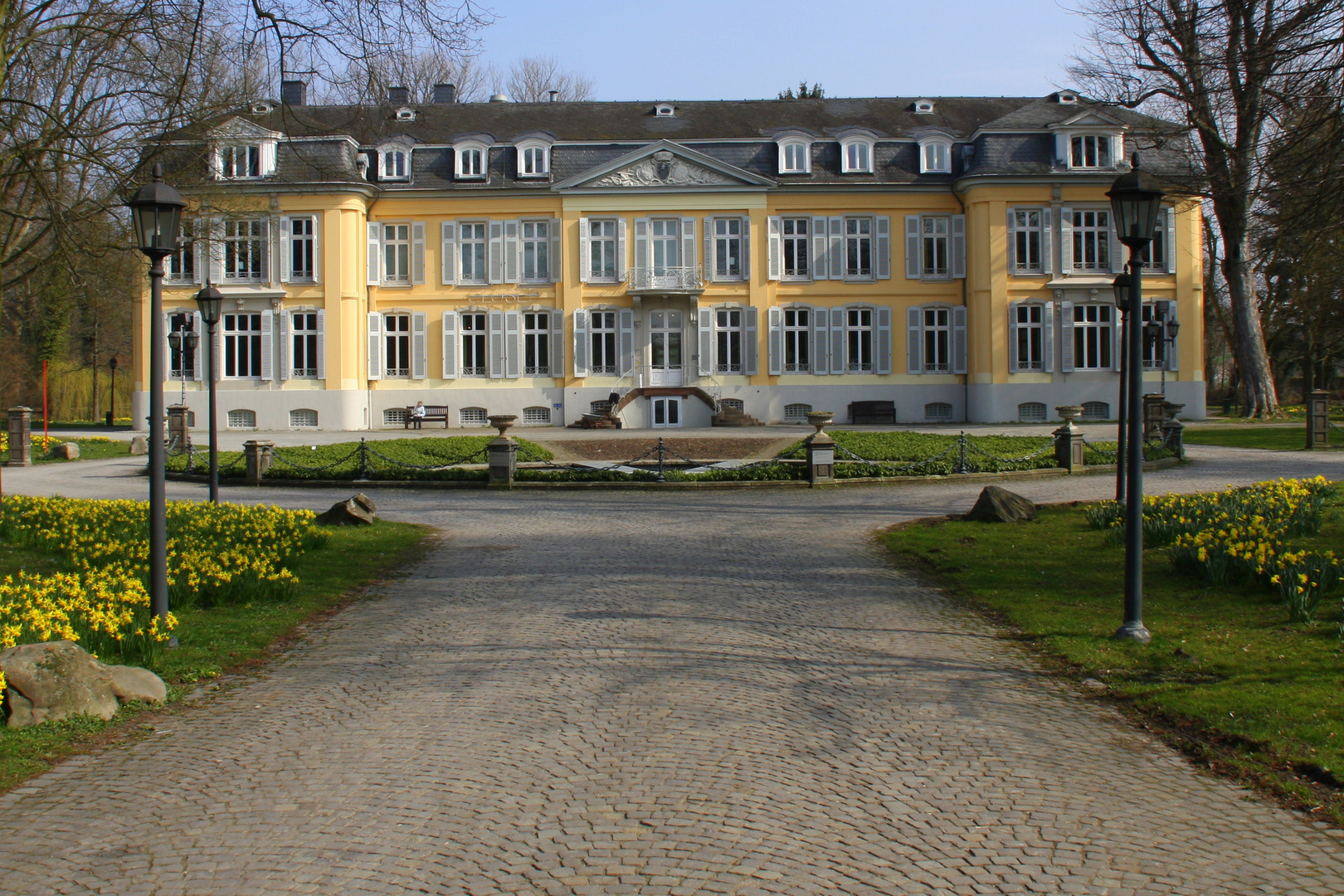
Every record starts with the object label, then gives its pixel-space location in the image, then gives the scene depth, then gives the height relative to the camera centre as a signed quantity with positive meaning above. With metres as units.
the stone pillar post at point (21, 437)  24.81 +0.07
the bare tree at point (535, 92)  52.78 +16.60
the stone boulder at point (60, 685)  5.76 -1.34
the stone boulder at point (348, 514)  13.78 -0.99
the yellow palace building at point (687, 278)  35.47 +5.16
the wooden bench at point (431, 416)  35.66 +0.63
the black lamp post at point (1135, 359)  7.41 +0.47
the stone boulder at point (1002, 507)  13.16 -0.97
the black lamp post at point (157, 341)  7.43 +0.68
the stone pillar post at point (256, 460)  20.06 -0.43
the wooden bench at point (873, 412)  36.41 +0.56
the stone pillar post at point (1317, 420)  23.55 +0.09
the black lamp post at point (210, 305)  17.53 +2.15
